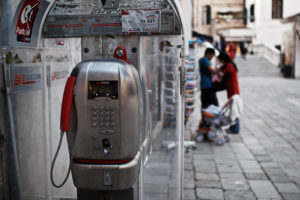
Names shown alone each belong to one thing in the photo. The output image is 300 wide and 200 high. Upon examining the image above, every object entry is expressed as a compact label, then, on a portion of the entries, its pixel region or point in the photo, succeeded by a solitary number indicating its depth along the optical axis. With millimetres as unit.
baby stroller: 6332
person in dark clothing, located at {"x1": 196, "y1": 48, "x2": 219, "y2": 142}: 6773
